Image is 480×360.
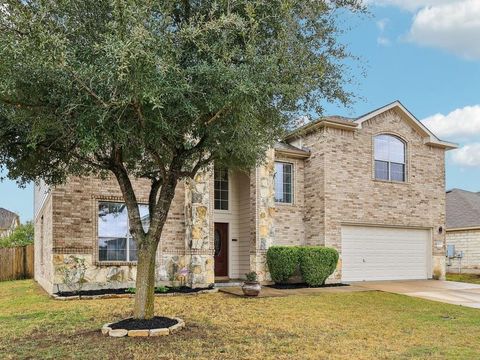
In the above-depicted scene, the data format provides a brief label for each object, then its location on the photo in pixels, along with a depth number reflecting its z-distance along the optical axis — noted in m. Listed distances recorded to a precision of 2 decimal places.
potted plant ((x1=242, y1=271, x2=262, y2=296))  12.77
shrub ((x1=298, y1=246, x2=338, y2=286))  15.57
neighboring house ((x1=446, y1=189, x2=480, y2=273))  23.77
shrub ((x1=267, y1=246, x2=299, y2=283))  15.37
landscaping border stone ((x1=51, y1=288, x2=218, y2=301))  12.04
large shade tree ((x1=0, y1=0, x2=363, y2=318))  5.50
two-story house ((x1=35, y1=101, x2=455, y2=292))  13.40
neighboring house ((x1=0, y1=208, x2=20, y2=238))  46.19
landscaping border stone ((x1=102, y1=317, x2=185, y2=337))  7.61
